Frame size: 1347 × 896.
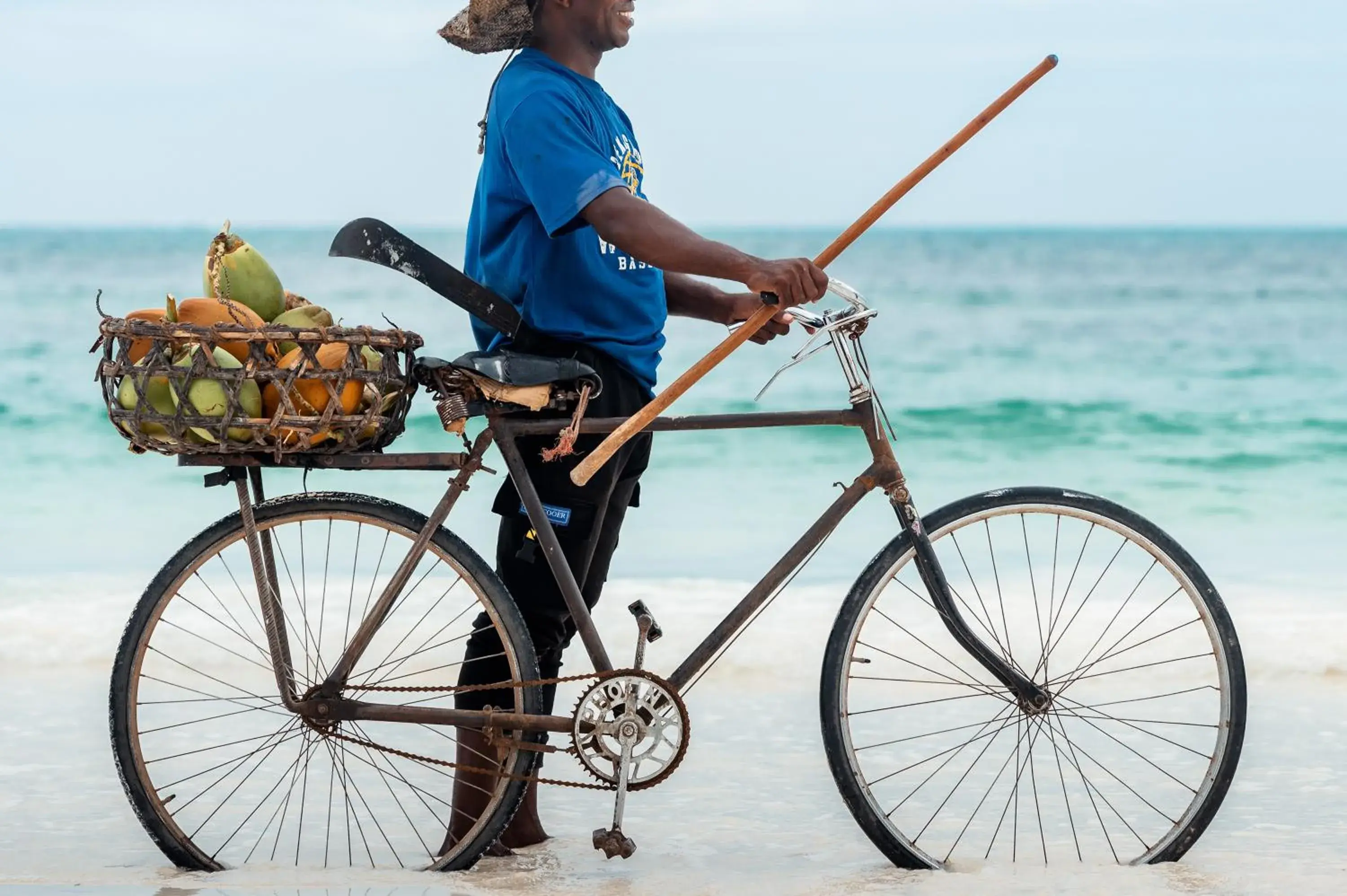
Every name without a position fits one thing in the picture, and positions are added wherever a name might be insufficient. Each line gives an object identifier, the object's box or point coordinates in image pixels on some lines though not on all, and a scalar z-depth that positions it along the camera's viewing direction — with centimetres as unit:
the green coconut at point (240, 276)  542
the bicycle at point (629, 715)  551
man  517
